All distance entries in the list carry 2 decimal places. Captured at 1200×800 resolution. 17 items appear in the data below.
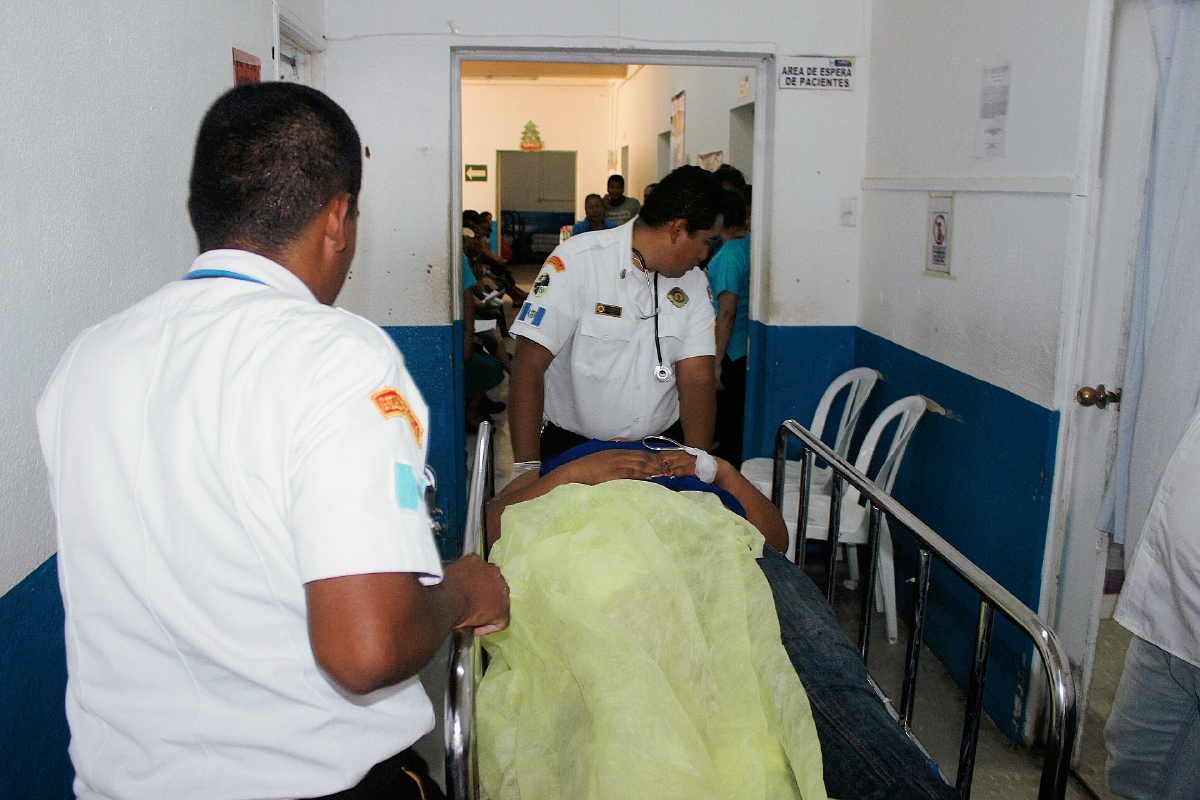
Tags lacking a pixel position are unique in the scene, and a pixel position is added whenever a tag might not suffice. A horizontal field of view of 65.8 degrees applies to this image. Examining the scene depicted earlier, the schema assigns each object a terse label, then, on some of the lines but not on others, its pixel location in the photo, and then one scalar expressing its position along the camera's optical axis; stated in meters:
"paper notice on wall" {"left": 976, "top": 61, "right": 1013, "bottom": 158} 2.62
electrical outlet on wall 3.74
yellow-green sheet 1.38
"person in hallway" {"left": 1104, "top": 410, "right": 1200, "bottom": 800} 1.68
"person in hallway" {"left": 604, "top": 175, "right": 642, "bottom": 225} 7.56
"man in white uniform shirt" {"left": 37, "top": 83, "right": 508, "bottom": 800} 0.88
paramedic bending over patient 2.55
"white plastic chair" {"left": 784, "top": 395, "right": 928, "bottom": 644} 3.10
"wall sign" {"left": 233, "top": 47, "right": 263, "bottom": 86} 2.47
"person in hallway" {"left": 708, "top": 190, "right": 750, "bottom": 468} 4.21
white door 2.17
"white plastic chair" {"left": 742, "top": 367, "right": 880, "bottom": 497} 3.54
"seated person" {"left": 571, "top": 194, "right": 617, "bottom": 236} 7.28
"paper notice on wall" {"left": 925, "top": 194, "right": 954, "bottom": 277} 2.97
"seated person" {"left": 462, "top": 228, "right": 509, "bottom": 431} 4.91
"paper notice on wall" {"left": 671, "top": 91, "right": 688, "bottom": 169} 7.01
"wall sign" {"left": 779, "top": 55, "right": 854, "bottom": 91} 3.64
